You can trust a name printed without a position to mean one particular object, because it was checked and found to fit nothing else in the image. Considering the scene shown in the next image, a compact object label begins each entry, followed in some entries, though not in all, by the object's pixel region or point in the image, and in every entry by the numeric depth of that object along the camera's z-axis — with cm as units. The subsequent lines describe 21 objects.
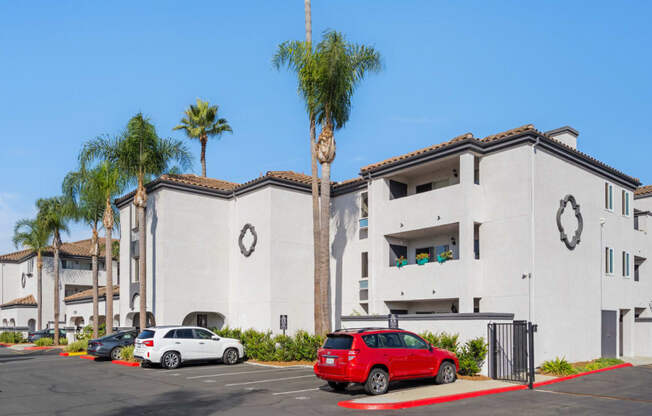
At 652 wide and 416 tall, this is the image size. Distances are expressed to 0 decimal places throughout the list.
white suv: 2338
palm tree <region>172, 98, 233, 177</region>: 4959
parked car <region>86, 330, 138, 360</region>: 2800
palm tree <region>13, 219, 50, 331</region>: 4741
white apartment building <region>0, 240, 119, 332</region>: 5888
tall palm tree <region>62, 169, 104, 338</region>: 3503
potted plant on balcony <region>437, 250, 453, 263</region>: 2447
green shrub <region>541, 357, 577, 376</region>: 2062
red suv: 1580
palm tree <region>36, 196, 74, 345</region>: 4544
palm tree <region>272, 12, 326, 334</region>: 2509
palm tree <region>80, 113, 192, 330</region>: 3030
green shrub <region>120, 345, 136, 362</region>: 2673
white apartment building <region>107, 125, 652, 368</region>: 2298
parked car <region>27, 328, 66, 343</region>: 4797
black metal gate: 1889
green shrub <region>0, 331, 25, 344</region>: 5109
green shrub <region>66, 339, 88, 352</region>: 3516
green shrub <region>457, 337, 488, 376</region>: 1903
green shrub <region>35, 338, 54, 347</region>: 4572
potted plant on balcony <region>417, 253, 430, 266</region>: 2564
